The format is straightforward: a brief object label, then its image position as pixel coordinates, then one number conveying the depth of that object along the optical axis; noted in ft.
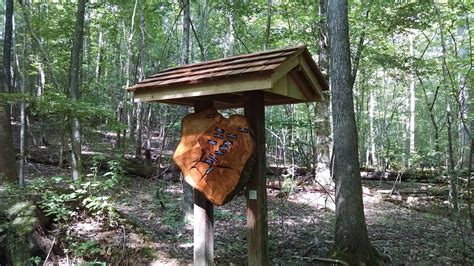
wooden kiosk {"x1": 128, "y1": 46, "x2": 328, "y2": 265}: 9.77
